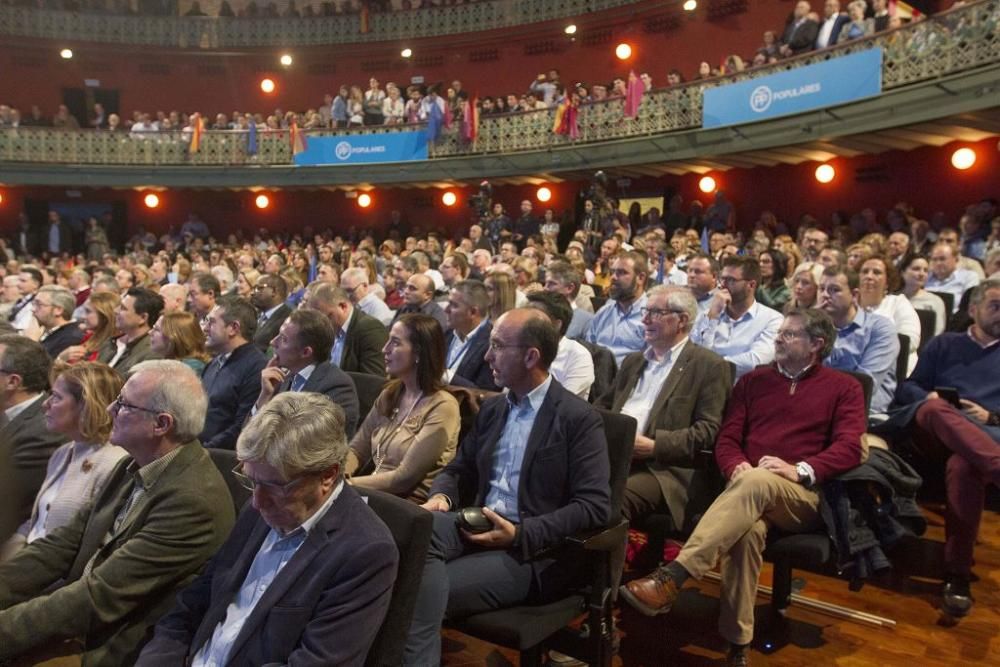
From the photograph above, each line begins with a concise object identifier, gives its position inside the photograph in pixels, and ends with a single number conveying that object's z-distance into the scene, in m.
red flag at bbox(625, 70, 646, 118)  11.87
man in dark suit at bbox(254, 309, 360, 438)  3.26
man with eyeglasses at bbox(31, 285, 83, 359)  5.07
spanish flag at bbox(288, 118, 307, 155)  15.68
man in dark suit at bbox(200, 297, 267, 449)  3.72
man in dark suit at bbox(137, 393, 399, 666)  1.67
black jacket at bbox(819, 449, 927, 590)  2.69
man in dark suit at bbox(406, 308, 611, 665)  2.22
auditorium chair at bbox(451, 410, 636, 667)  2.18
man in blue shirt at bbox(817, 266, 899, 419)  3.67
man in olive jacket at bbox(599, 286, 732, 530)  2.99
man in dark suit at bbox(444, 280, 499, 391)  3.83
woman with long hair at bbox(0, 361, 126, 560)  2.41
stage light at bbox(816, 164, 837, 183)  11.10
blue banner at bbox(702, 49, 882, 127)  8.76
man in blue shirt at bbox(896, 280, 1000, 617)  2.91
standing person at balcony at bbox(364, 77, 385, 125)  15.63
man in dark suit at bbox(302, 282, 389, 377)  4.52
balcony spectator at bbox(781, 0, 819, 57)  9.82
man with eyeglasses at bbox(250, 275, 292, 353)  5.34
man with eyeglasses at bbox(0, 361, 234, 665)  1.97
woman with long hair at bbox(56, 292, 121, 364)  4.82
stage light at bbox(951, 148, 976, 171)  9.48
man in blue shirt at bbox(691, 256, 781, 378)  4.04
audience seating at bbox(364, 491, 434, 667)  1.76
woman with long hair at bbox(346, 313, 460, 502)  2.78
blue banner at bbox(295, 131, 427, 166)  14.76
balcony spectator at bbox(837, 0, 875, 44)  9.11
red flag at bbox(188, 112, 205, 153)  16.31
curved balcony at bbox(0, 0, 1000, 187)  8.02
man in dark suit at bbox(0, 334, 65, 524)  2.68
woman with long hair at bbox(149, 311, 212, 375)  3.96
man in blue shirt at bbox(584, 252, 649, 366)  4.59
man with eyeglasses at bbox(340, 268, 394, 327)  5.89
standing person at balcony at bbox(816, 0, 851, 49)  9.45
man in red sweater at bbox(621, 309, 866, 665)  2.56
